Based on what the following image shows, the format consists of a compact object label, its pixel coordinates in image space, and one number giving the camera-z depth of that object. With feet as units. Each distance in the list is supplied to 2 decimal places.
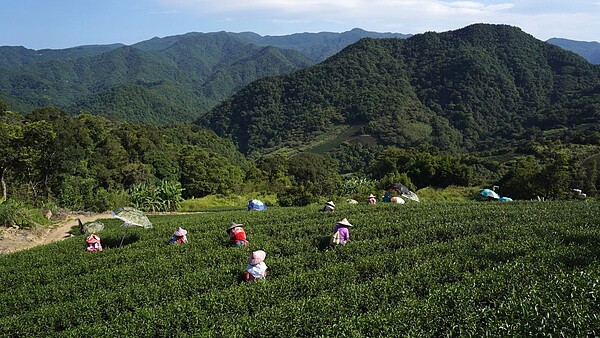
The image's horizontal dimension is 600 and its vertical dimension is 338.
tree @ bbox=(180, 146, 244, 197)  162.40
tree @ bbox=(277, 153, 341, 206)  109.50
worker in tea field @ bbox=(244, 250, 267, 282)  37.91
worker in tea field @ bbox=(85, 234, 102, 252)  54.34
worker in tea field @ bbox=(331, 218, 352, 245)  46.98
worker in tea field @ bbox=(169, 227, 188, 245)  54.58
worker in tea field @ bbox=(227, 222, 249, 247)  51.42
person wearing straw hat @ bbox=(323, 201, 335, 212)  69.41
